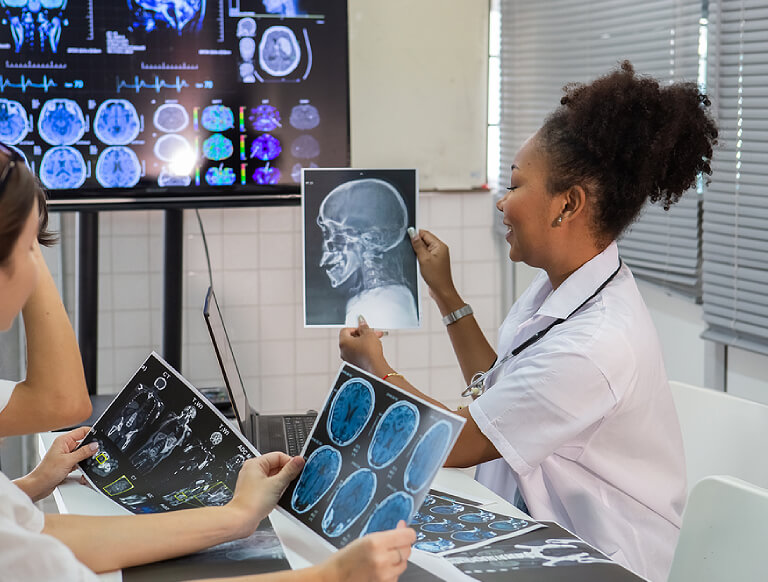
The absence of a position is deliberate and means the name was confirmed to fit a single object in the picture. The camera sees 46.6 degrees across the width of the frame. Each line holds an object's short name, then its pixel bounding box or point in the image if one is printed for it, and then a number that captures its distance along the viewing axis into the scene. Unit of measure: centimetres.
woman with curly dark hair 164
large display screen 290
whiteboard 373
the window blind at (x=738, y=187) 247
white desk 129
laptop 175
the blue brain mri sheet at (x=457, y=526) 137
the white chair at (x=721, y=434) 181
